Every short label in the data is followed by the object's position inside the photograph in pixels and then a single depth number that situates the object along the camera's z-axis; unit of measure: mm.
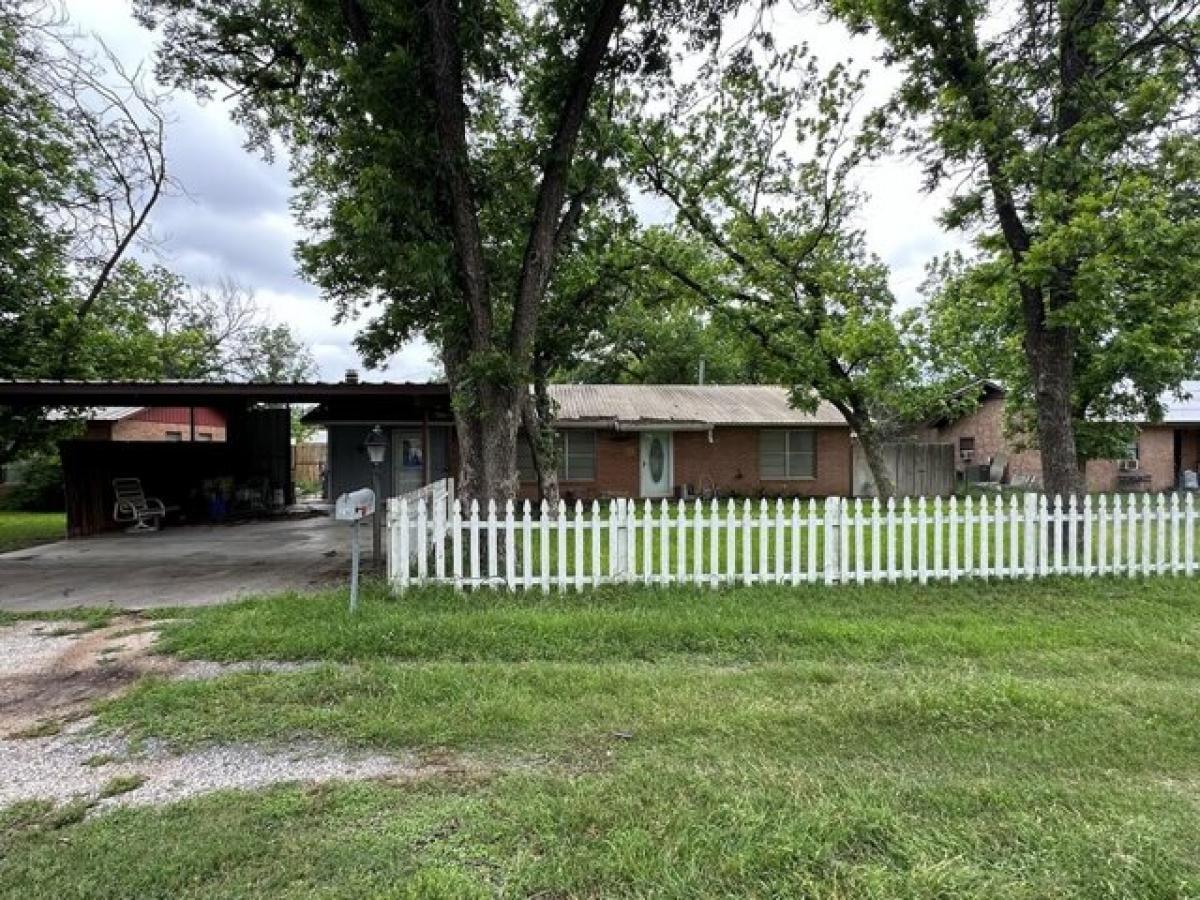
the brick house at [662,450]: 16672
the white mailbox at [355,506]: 5668
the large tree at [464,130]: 7113
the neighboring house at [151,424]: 18781
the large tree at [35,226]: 12844
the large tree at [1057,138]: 7492
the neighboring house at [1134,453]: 20734
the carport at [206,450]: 9898
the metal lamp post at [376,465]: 7828
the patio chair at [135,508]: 13727
